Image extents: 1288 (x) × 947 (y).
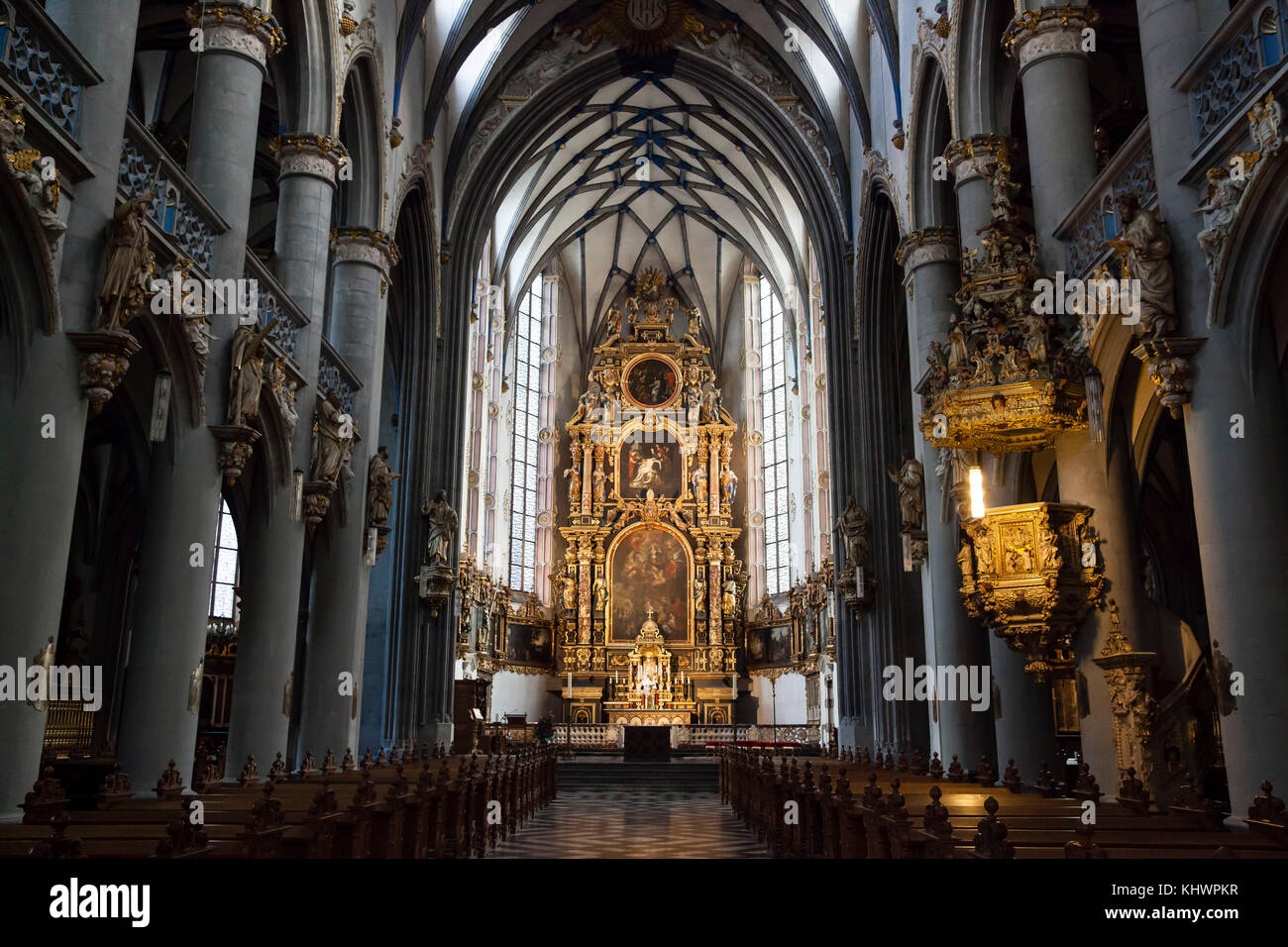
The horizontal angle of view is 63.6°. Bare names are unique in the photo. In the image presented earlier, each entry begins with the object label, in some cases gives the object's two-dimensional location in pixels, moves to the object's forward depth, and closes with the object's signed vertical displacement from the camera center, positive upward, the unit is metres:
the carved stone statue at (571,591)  32.47 +3.29
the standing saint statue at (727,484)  33.74 +6.82
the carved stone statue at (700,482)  33.59 +6.87
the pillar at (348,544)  13.66 +2.09
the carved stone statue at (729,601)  32.28 +2.97
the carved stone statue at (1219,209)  6.68 +3.12
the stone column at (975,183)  11.79 +5.80
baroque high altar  31.45 +5.07
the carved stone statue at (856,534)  19.73 +3.09
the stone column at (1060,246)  8.71 +4.31
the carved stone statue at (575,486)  33.59 +6.72
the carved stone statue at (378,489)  15.40 +3.05
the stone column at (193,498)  8.92 +1.79
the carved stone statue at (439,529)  19.89 +3.21
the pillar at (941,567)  12.27 +1.61
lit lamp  8.85 +1.66
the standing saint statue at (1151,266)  7.10 +2.92
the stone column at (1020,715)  10.06 -0.16
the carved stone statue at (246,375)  9.82 +3.03
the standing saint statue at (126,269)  7.18 +2.94
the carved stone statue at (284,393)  11.44 +3.38
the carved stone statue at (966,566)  9.21 +1.16
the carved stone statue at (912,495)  14.76 +2.85
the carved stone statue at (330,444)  12.66 +3.10
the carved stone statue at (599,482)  33.72 +6.89
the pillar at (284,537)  11.31 +1.82
